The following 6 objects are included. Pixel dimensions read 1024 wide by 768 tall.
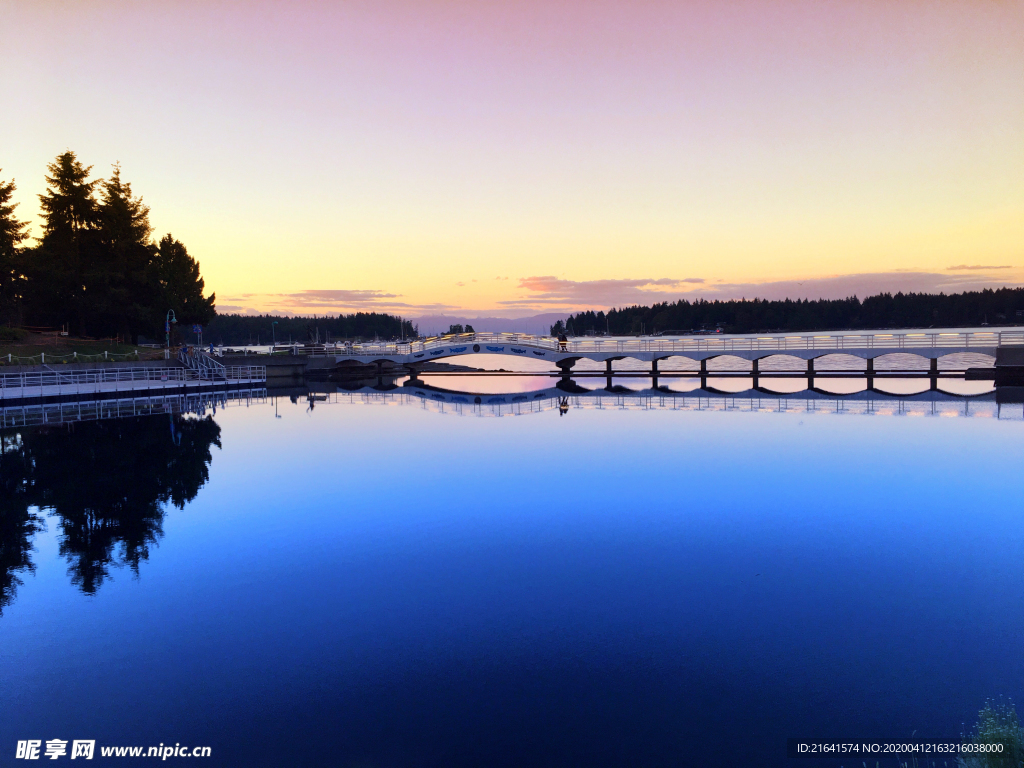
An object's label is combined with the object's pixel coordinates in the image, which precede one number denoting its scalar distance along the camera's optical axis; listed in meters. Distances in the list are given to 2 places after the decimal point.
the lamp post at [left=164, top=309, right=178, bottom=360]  48.81
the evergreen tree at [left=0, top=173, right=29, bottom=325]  42.94
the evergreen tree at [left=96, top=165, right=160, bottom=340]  49.72
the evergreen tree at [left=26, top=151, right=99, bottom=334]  48.59
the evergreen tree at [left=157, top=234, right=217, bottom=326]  58.34
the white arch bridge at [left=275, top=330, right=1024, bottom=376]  42.81
